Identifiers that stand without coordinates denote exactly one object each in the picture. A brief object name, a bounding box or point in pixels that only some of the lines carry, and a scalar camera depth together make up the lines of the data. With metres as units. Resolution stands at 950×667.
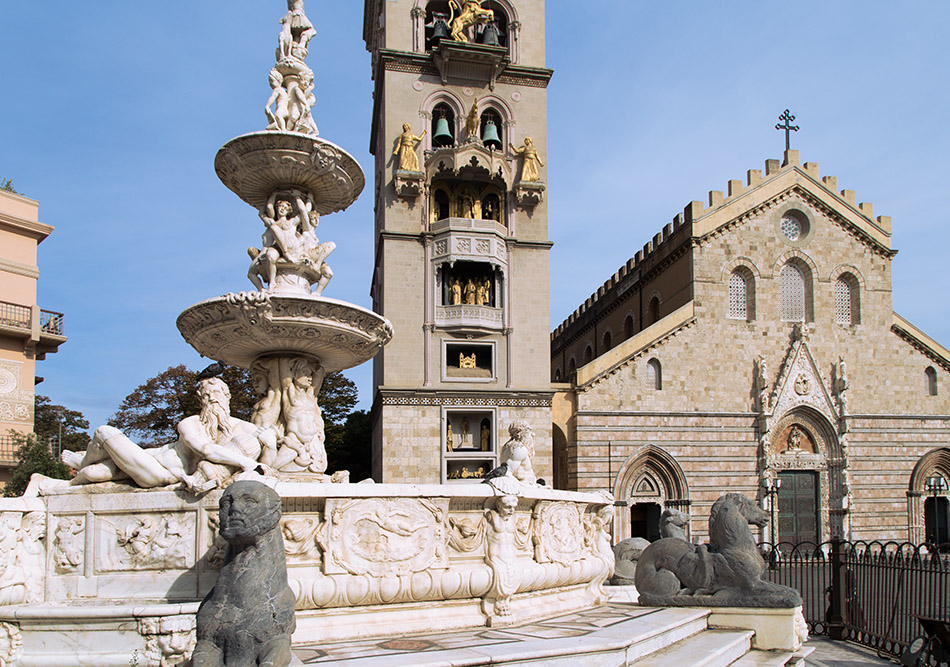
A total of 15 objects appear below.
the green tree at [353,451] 41.19
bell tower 31.09
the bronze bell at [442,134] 32.62
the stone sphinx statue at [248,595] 5.49
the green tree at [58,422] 43.75
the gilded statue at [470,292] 32.66
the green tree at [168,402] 35.97
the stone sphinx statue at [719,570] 9.41
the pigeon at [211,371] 8.55
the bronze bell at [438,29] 33.25
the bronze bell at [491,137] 32.72
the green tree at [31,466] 26.06
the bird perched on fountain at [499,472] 10.00
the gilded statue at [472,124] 32.50
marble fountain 6.56
